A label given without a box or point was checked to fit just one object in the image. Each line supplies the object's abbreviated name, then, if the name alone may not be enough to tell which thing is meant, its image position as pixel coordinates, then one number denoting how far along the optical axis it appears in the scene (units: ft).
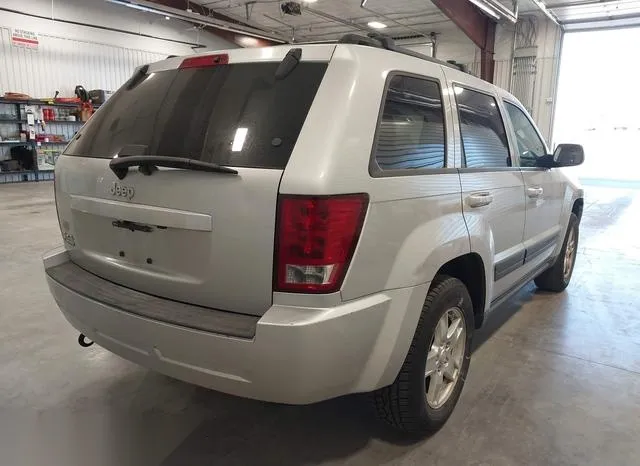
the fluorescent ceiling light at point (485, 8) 28.24
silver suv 4.88
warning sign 37.55
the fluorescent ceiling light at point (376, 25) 46.84
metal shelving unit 36.91
